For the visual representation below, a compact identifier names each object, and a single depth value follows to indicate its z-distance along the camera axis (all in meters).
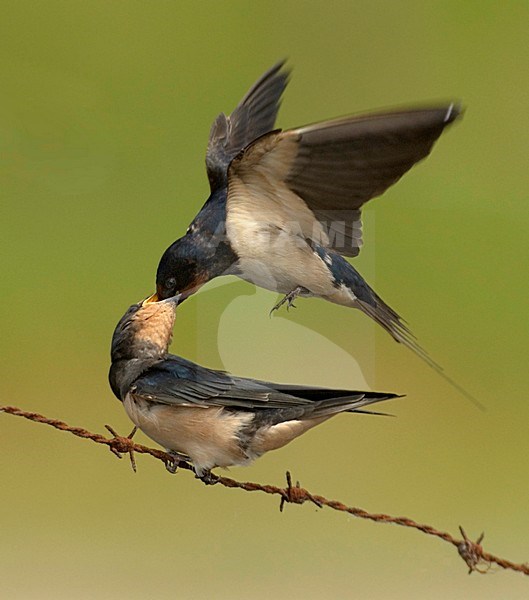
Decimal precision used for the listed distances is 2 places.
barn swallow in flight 4.89
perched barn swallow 4.69
